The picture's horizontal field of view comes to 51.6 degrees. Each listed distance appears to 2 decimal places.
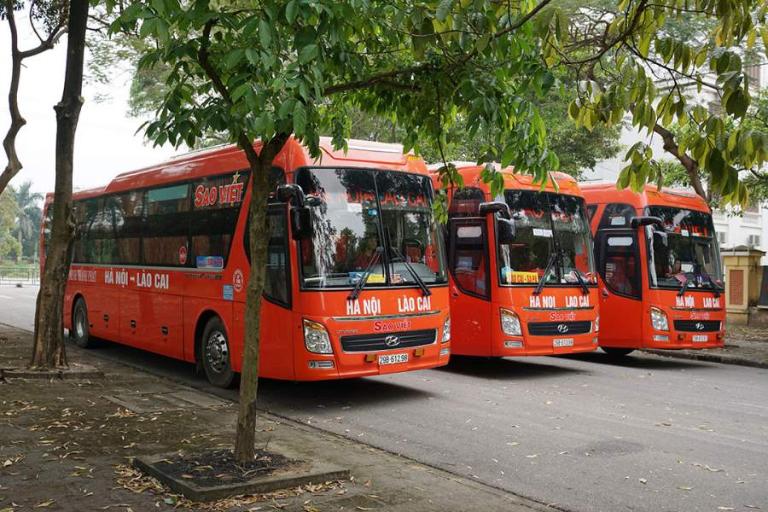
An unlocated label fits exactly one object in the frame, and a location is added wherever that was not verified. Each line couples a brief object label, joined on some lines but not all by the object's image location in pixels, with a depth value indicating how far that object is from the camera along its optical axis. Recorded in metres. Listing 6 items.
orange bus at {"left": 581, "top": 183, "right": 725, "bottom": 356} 13.56
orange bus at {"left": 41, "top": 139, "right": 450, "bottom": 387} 9.05
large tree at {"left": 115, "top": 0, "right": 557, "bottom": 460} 4.95
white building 35.41
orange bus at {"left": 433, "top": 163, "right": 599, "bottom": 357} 11.82
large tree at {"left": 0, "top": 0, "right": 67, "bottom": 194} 16.38
